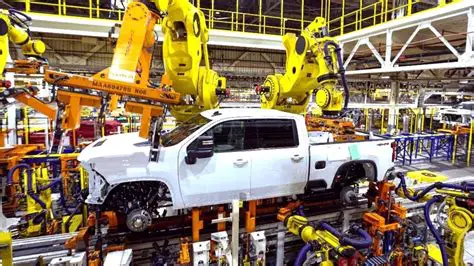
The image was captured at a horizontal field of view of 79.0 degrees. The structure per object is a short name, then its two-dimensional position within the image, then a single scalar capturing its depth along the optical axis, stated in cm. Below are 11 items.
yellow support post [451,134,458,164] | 1156
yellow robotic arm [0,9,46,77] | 507
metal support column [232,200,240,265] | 348
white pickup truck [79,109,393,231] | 368
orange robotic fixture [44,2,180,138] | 371
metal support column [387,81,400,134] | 1317
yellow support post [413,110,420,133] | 1608
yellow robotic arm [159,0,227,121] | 484
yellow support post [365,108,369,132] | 1859
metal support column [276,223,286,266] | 436
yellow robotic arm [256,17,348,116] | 576
